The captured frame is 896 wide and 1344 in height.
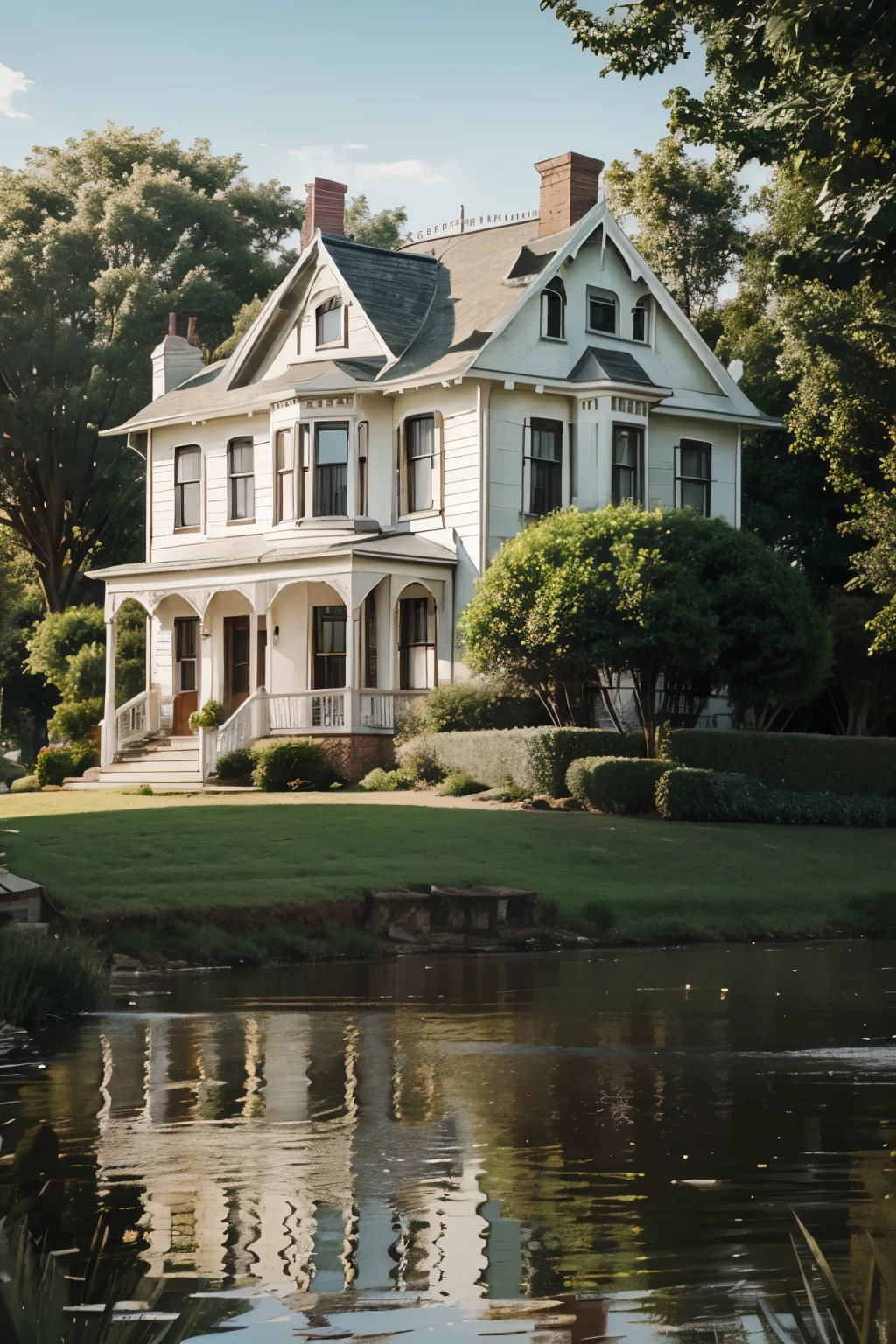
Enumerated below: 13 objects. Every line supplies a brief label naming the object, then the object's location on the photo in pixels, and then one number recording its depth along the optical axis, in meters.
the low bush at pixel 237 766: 34.56
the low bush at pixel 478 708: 33.72
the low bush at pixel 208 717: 36.69
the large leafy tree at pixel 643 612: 31.53
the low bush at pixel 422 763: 32.31
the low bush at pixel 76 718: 43.69
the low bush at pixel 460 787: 30.02
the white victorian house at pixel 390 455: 36.78
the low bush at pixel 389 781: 32.25
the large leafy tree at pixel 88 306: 54.88
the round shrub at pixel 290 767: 33.28
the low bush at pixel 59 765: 39.62
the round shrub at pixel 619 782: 27.86
